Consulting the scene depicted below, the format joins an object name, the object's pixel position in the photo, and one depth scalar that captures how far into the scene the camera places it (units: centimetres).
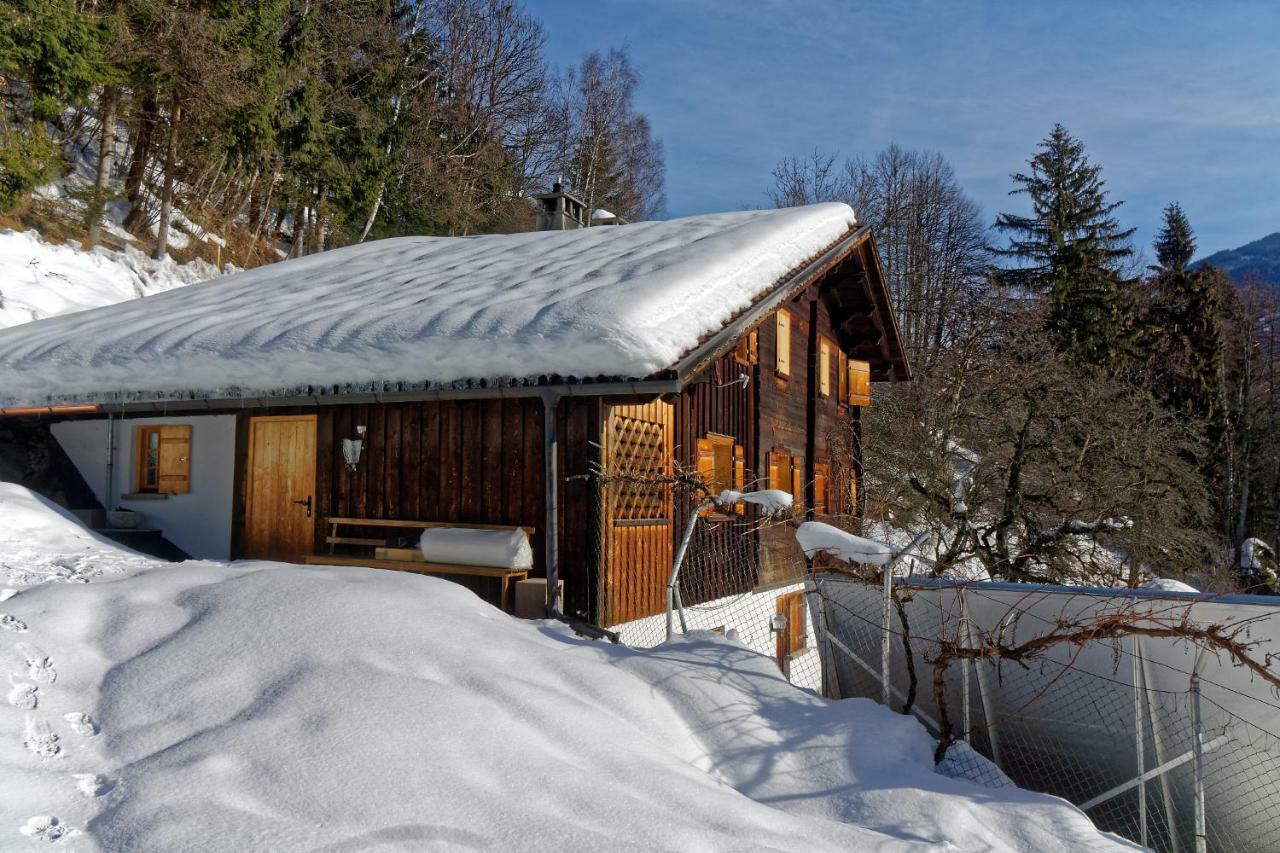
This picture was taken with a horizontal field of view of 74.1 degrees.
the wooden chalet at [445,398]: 726
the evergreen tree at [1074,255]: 2791
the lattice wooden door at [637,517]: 773
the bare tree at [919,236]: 3080
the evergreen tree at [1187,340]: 2655
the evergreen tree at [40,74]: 1484
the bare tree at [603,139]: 3134
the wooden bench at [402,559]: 762
